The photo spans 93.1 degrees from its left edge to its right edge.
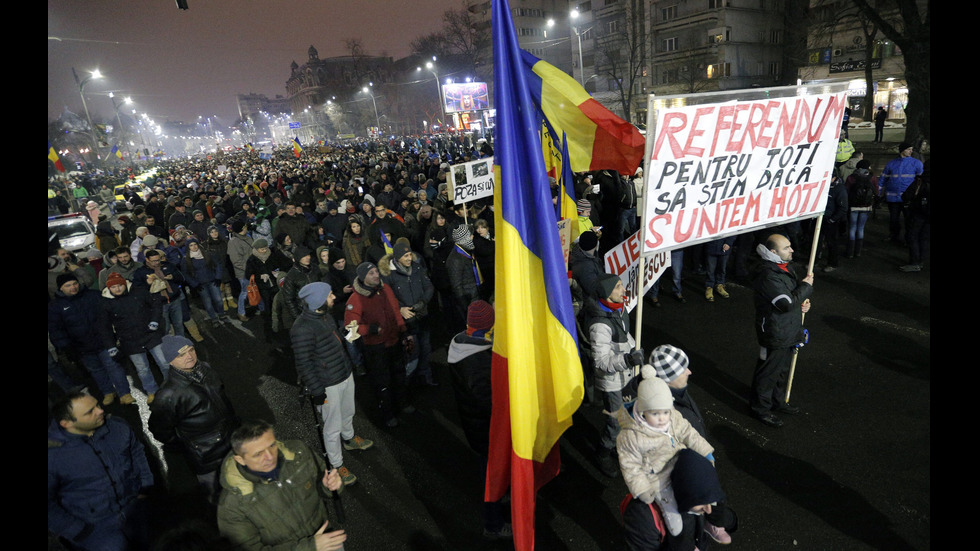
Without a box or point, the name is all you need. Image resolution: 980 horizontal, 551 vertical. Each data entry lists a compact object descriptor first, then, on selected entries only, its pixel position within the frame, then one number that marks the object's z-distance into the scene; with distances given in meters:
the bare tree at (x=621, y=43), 49.41
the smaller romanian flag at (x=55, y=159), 18.88
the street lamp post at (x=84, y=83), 32.26
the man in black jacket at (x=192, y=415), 3.70
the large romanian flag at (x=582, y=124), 4.10
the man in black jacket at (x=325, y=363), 4.33
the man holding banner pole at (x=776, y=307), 4.51
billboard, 42.72
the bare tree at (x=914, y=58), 14.89
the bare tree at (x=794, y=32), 43.60
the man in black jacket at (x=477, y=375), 3.70
